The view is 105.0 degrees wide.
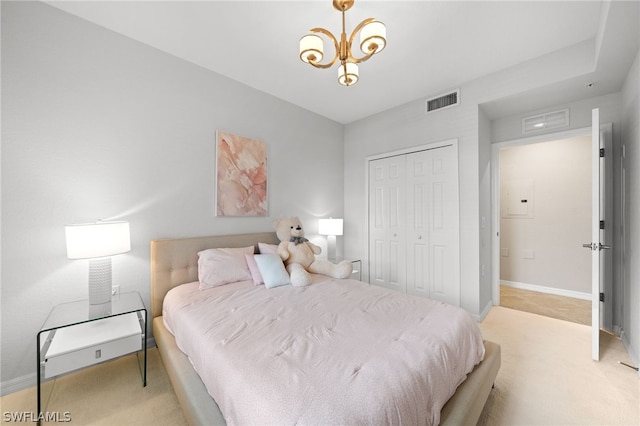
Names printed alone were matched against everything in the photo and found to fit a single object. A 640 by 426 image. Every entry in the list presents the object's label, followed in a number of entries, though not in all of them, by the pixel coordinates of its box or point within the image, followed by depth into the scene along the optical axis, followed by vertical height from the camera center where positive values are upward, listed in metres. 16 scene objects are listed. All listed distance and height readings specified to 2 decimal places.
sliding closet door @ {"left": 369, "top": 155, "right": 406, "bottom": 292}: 3.54 -0.16
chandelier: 1.52 +1.09
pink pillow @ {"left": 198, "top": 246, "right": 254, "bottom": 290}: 2.22 -0.52
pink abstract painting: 2.70 +0.42
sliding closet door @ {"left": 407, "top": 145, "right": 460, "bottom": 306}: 3.02 -0.18
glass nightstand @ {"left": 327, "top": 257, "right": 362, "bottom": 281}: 3.77 -0.89
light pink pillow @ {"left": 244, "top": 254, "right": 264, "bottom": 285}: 2.31 -0.56
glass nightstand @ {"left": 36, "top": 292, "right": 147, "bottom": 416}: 1.51 -0.86
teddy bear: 2.36 -0.50
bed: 1.12 -0.90
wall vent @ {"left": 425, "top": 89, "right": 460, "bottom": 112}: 2.97 +1.37
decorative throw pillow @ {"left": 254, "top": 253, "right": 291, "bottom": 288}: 2.25 -0.55
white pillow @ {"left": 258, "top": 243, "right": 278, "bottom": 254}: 2.73 -0.41
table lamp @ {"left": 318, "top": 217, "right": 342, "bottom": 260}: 3.55 -0.23
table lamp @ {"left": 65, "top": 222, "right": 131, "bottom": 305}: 1.65 -0.24
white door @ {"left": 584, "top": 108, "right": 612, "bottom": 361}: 2.07 -0.20
